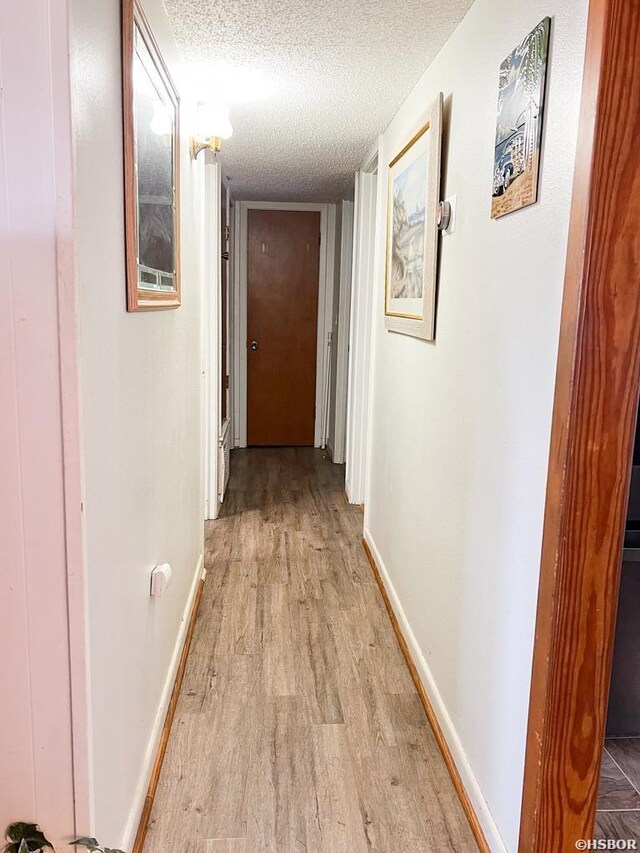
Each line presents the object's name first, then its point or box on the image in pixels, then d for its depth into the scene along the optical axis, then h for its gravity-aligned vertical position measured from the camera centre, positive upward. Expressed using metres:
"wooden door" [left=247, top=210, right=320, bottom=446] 5.83 -0.11
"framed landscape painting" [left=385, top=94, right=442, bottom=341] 2.25 +0.31
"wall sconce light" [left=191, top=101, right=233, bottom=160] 2.59 +0.68
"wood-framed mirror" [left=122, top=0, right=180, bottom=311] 1.44 +0.34
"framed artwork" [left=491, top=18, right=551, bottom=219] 1.42 +0.43
